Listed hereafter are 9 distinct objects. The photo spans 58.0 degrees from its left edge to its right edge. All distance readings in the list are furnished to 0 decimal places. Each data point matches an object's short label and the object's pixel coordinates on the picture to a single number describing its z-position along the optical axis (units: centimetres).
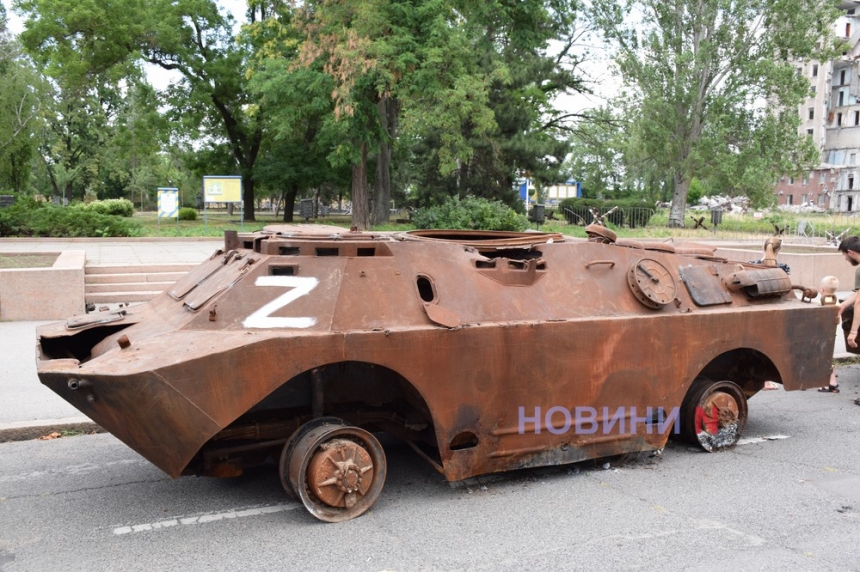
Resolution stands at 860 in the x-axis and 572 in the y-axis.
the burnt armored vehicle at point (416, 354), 479
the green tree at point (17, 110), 4228
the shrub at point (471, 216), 2303
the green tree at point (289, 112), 2320
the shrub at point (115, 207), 3062
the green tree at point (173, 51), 2650
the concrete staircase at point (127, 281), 1333
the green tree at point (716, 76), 3231
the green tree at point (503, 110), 2333
